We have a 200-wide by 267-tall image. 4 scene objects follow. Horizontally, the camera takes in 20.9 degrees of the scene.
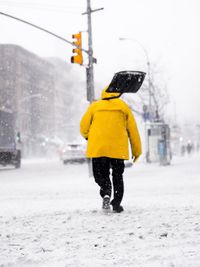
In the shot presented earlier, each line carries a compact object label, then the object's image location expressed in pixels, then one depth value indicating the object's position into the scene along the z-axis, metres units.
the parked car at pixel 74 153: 35.28
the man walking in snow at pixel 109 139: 6.41
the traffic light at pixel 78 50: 18.25
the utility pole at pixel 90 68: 18.44
